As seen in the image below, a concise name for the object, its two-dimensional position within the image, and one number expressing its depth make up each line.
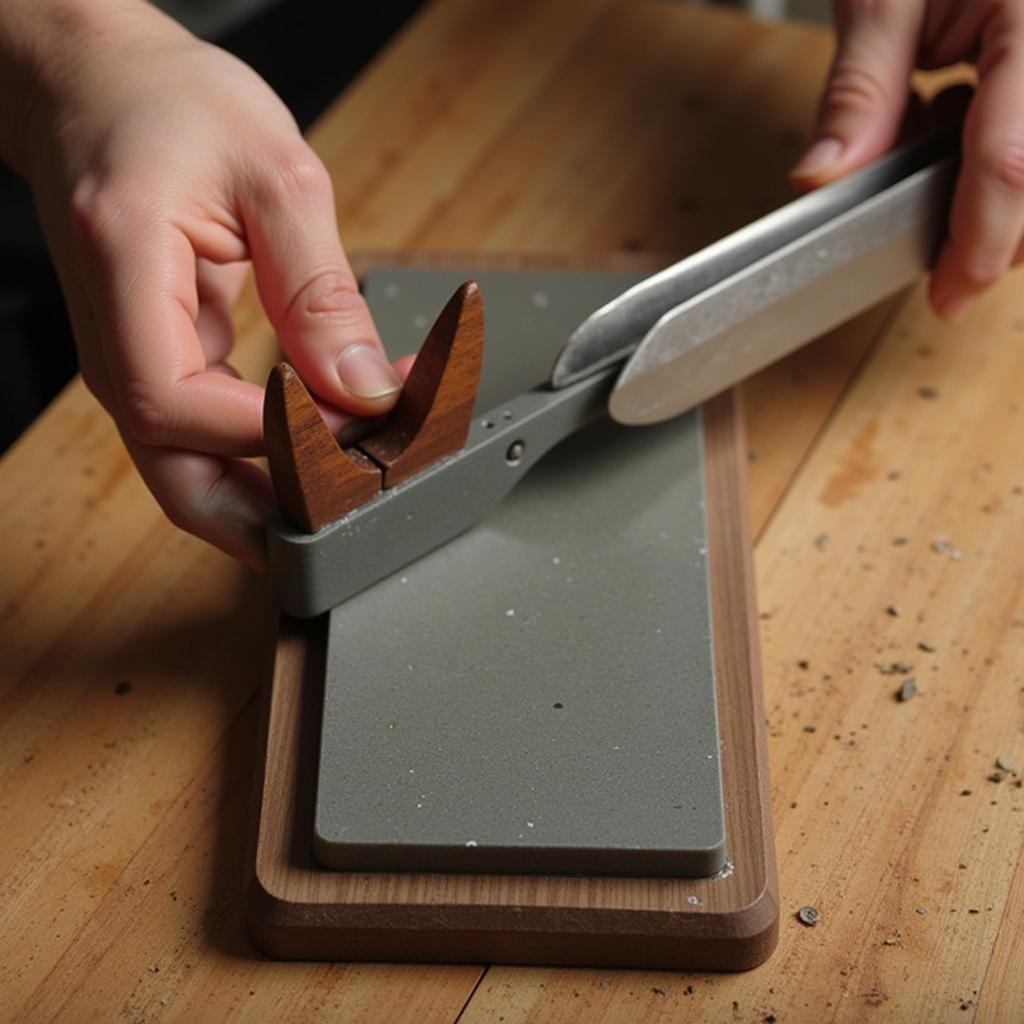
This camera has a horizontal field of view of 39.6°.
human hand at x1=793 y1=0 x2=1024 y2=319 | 0.91
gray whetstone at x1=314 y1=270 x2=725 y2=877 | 0.65
